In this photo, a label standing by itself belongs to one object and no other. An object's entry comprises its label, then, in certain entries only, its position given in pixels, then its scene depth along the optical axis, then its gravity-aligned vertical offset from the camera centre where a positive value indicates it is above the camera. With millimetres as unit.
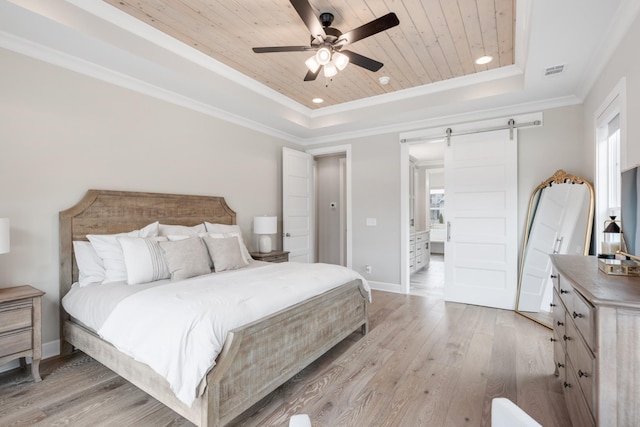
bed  1694 -856
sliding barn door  3969 -86
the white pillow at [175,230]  3174 -164
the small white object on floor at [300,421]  754 -513
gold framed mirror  3395 -236
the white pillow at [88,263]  2637 -418
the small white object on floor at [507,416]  749 -516
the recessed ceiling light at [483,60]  3258 +1636
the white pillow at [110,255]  2613 -346
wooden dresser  1148 -547
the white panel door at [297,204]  5023 +164
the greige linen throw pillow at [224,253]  3018 -390
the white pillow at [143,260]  2525 -383
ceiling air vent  2920 +1367
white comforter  1611 -612
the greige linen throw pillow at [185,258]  2668 -390
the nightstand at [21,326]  2121 -778
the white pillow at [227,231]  3484 -198
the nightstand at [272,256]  4191 -587
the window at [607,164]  2699 +468
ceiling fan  2141 +1322
